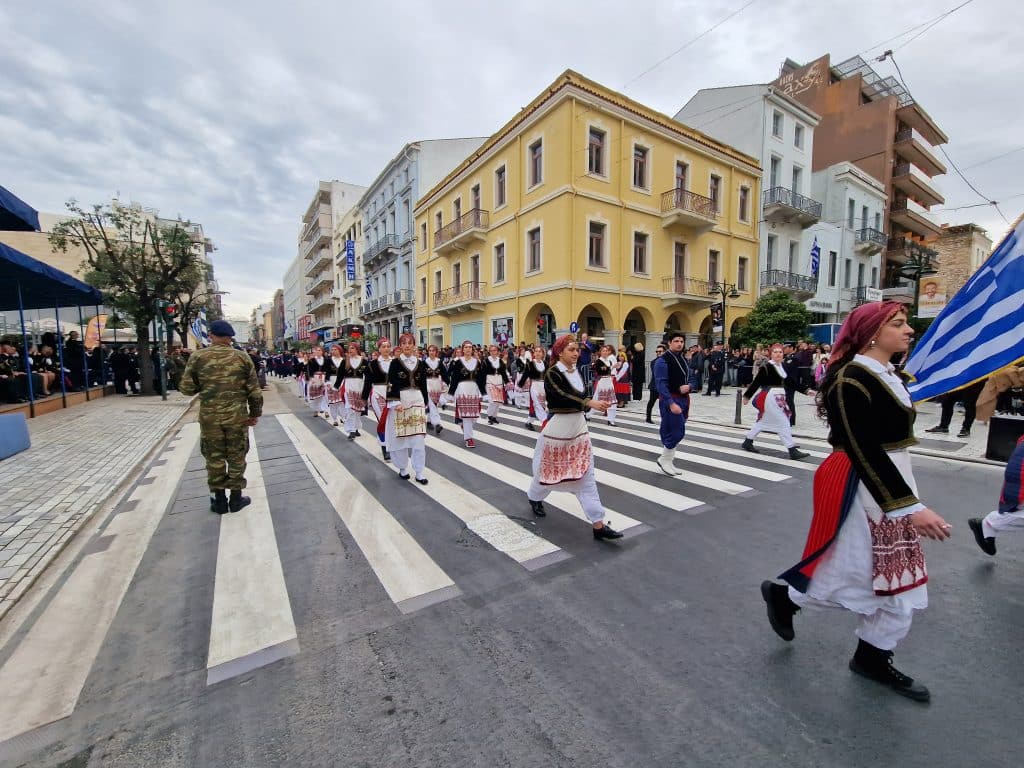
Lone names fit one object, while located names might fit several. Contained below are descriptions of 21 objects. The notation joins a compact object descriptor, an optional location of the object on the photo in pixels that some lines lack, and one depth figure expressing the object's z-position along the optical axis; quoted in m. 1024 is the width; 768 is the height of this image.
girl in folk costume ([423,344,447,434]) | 9.99
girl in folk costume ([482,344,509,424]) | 11.21
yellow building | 18.98
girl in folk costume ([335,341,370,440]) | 9.34
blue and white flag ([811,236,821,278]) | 27.62
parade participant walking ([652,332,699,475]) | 6.19
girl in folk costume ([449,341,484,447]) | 8.47
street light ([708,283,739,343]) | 17.09
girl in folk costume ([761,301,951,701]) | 2.11
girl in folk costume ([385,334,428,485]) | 5.98
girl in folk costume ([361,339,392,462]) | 7.12
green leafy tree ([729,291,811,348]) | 20.61
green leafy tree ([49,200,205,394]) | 15.96
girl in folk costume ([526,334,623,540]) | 4.22
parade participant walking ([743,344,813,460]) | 7.24
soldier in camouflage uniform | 5.00
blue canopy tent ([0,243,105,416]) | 9.08
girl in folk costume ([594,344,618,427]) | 10.94
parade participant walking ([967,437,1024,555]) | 3.15
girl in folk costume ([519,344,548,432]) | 10.35
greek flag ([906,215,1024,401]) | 3.34
